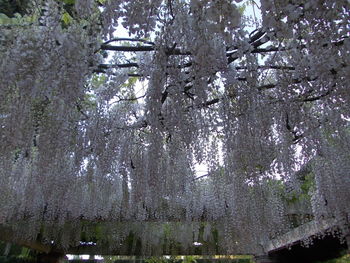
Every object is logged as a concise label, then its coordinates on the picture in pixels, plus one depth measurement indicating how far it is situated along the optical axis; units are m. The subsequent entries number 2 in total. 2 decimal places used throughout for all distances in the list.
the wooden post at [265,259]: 8.87
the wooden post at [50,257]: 9.11
